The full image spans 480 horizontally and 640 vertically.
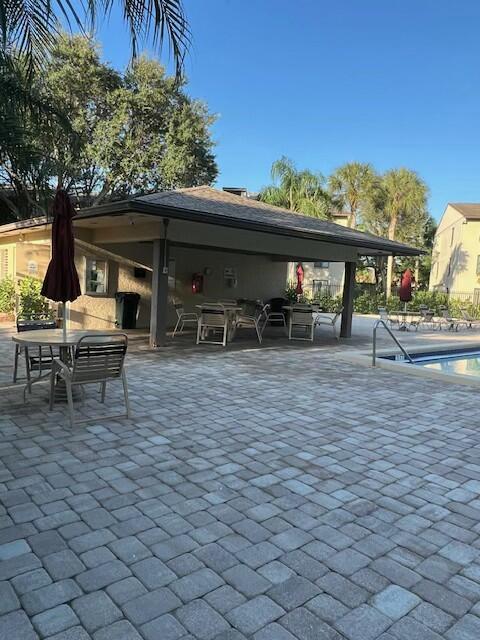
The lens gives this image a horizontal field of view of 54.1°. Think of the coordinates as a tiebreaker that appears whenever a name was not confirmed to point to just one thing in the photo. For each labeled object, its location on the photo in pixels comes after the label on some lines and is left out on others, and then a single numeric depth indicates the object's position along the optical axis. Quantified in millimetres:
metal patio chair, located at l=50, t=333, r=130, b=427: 4547
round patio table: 4762
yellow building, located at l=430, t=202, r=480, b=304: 28578
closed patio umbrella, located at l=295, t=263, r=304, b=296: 15652
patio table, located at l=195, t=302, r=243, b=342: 10779
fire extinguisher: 14000
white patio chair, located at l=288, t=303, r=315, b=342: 11797
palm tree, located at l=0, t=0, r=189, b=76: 3320
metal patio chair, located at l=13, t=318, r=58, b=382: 5516
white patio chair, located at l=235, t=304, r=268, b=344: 11070
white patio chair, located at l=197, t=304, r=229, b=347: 10305
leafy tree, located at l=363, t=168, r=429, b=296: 29672
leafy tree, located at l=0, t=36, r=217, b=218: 19516
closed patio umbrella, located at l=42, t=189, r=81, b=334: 5078
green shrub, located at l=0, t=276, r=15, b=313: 13203
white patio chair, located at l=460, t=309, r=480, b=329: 18847
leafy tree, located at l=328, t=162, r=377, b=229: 29328
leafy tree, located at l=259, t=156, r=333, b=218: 24875
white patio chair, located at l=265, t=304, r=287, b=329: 14205
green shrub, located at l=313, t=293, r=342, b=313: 24688
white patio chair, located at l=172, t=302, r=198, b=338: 11881
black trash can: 12172
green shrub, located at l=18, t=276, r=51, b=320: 11852
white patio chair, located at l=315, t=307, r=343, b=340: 17344
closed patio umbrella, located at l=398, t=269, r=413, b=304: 14257
